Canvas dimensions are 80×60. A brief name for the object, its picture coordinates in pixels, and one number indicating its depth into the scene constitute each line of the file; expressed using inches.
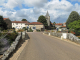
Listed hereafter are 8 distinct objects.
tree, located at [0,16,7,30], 1371.7
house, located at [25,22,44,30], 2173.6
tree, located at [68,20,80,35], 847.1
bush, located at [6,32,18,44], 456.1
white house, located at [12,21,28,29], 2484.0
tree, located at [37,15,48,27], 2748.8
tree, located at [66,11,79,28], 1875.4
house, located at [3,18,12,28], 2068.3
